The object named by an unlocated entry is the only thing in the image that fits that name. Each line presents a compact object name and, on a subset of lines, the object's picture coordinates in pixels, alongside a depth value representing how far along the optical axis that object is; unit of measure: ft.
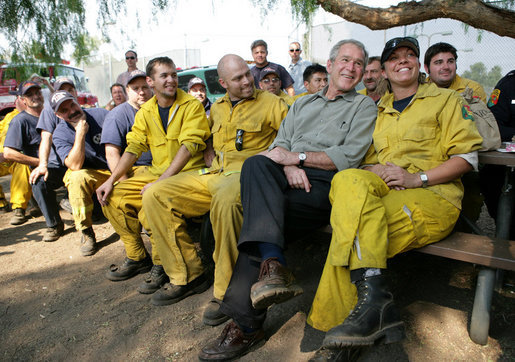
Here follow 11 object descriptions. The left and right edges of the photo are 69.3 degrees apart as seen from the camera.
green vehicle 27.78
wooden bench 6.35
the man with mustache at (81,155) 12.62
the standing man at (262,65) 18.11
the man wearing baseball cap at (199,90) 16.28
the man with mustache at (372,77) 12.42
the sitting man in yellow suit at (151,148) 10.58
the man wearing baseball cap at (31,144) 14.23
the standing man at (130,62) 20.76
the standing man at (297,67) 20.68
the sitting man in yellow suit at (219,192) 8.09
